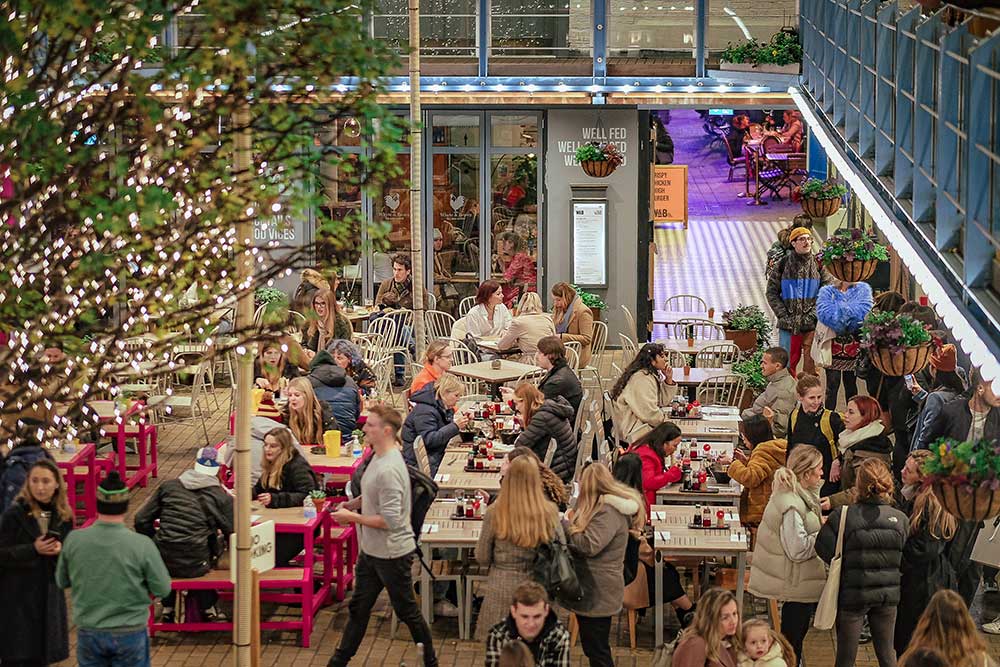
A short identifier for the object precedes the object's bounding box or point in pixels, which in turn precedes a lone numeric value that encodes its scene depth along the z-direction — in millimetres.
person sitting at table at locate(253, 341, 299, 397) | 13828
